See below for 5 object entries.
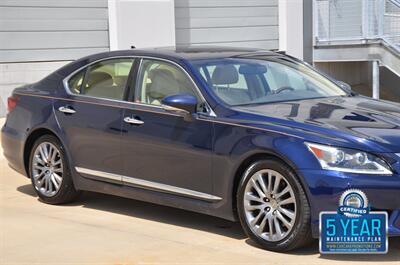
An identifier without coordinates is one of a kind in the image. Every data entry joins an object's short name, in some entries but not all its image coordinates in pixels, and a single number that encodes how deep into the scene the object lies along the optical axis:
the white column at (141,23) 12.98
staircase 13.28
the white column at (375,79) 12.95
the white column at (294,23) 15.70
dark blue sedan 4.91
